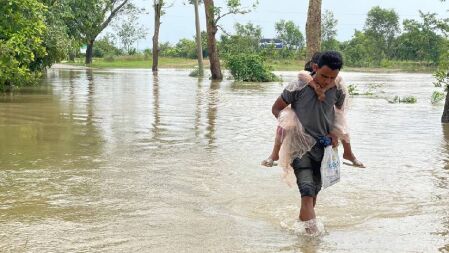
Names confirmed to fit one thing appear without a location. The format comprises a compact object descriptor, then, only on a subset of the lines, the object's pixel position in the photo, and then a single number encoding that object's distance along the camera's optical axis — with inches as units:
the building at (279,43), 3098.4
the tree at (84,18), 984.3
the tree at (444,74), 516.4
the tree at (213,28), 1267.2
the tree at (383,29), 3090.6
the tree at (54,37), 792.9
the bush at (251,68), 1283.2
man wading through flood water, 198.4
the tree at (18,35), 585.3
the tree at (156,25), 1756.9
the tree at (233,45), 1325.2
